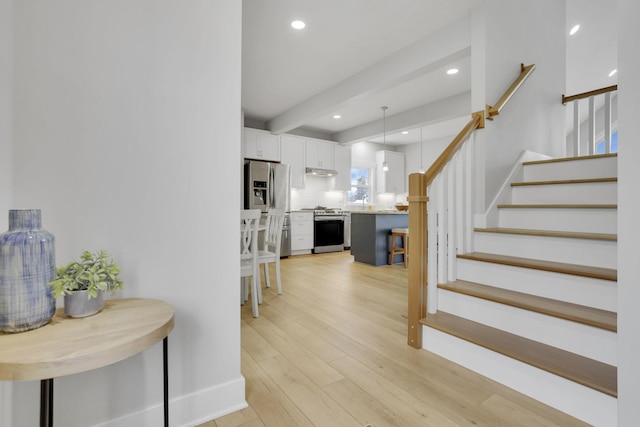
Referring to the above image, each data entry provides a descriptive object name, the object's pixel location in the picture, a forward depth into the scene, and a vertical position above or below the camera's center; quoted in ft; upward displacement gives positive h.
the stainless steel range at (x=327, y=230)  20.48 -1.32
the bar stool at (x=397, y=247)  15.05 -1.77
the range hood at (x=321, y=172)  21.25 +3.01
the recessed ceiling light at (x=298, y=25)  9.61 +6.25
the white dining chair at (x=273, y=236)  10.38 -0.89
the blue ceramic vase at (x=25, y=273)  2.48 -0.53
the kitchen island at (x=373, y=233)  15.39 -1.17
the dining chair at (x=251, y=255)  8.50 -1.32
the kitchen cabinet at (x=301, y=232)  19.65 -1.37
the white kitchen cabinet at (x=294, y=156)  20.16 +3.91
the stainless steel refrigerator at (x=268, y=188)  17.72 +1.50
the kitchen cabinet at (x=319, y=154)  21.41 +4.36
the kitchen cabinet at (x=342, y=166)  22.82 +3.65
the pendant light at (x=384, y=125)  18.48 +5.85
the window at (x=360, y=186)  25.11 +2.23
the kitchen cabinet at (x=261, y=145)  18.61 +4.38
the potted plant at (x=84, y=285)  2.84 -0.71
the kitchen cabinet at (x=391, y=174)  25.52 +3.39
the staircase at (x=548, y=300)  4.54 -1.72
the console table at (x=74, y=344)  2.08 -1.07
